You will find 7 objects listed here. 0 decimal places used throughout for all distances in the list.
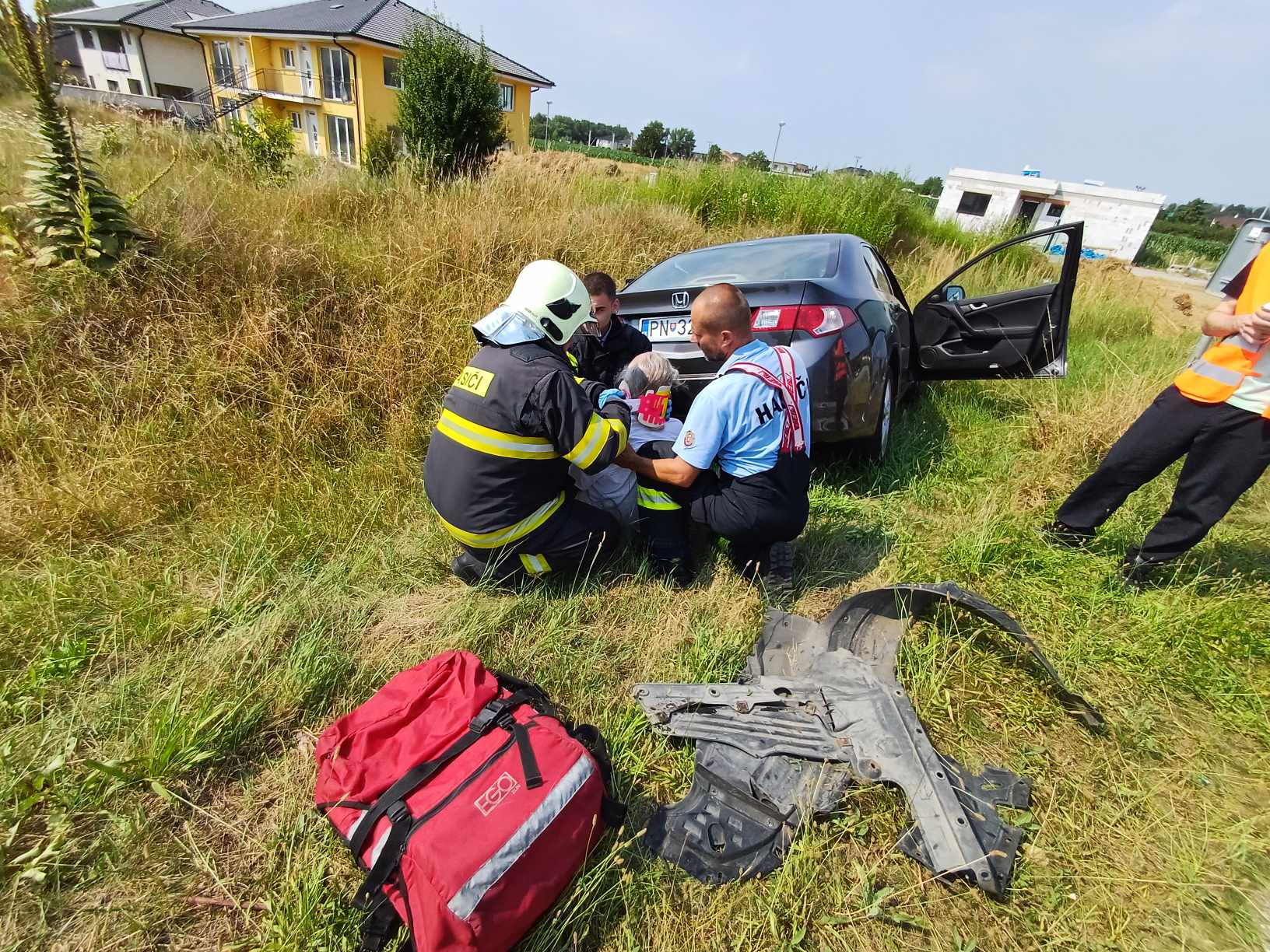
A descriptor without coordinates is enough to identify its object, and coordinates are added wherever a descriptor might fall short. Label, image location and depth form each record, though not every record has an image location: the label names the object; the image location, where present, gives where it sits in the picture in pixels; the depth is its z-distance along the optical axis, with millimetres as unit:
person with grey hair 2787
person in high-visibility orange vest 2371
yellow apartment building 23562
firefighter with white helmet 2193
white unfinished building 35781
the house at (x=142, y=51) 32625
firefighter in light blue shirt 2387
